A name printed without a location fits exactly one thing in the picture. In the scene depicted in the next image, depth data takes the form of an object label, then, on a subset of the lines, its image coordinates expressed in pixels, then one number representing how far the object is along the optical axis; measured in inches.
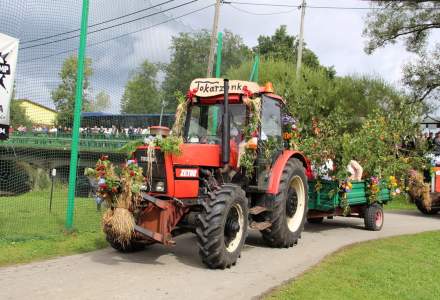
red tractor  257.0
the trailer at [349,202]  376.5
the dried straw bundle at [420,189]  507.7
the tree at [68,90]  342.6
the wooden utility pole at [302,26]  1141.1
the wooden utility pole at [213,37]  548.0
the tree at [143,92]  382.3
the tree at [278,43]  1957.4
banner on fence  288.2
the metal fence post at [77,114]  331.0
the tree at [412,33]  840.3
